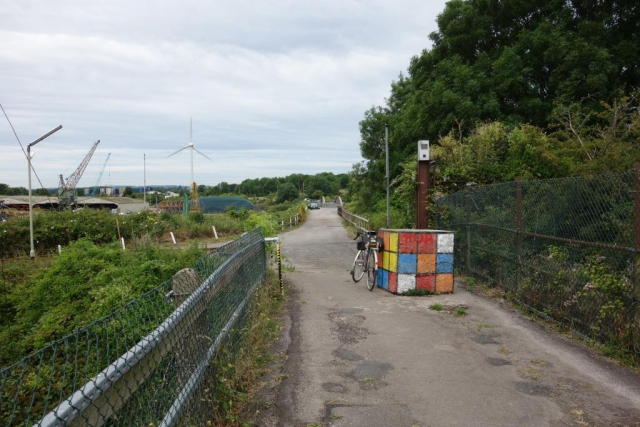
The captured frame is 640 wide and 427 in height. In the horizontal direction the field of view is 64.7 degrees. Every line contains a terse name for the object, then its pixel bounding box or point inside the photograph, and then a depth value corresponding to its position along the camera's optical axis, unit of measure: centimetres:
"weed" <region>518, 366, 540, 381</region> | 504
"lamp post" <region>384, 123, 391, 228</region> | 2127
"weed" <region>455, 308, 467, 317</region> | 779
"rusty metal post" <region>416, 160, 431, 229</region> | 1315
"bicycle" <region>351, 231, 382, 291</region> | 1020
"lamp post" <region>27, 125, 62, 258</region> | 2347
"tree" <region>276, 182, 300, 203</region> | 12056
